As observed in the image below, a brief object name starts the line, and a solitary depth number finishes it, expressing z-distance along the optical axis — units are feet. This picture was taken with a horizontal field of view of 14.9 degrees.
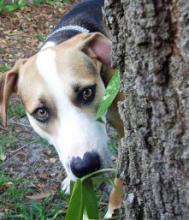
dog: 2.78
